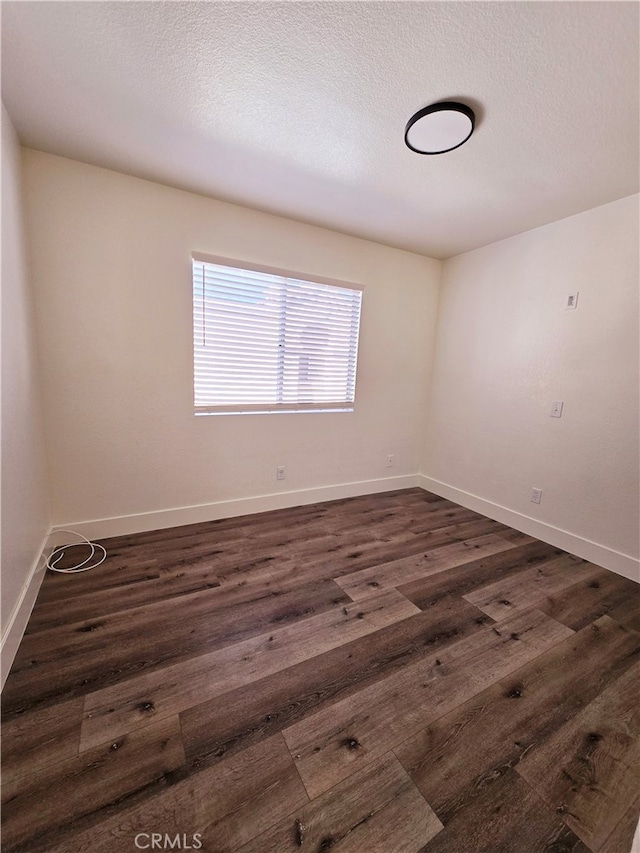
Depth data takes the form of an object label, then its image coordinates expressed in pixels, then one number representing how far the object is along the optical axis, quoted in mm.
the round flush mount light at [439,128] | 1511
